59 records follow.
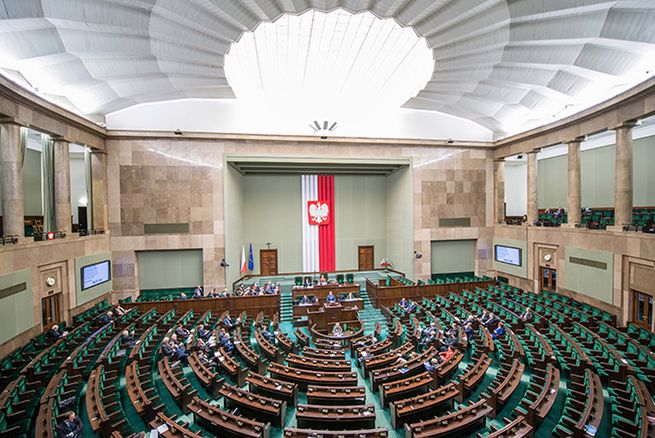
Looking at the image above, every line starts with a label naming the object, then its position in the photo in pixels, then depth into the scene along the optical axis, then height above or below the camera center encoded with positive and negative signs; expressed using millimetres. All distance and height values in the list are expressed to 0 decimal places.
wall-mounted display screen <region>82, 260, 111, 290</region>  12836 -2508
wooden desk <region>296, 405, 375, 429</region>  5785 -3837
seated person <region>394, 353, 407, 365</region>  8006 -3910
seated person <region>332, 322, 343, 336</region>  10710 -4109
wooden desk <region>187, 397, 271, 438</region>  5406 -3763
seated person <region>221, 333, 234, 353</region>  9023 -3816
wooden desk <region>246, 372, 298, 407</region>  6801 -3864
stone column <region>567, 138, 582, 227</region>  13734 +1054
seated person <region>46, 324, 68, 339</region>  9734 -3678
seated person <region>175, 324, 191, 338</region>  9945 -3770
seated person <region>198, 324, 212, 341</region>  9922 -3859
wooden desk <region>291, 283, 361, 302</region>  14734 -3710
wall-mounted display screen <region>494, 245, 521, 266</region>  16484 -2454
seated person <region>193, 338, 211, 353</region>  8758 -3760
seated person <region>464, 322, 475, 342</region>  9777 -3878
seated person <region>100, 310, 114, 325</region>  11002 -3666
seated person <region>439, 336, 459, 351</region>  9124 -3892
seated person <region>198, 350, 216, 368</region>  8191 -3898
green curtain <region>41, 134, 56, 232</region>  12727 +1470
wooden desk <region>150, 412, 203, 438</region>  5172 -3667
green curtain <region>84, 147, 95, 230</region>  14562 +1415
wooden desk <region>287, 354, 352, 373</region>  7930 -3963
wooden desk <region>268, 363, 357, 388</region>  7255 -3950
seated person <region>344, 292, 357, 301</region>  14136 -3922
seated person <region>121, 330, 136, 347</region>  9334 -3773
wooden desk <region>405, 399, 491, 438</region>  5348 -3791
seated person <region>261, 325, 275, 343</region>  10086 -3994
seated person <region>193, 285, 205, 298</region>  14273 -3568
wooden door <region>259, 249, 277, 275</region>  19812 -2998
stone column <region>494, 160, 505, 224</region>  18344 +1231
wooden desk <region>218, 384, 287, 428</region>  6133 -3835
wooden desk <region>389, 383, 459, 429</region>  6094 -3881
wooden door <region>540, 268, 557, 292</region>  14684 -3341
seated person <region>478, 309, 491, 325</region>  10741 -3777
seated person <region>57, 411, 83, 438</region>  5109 -3538
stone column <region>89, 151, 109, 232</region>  14594 +1312
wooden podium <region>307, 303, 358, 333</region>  12352 -4159
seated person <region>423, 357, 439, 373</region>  7359 -3756
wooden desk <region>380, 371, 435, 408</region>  6812 -3930
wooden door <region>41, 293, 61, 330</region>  10961 -3374
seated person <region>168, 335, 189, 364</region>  8555 -3799
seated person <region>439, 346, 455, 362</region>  8188 -3874
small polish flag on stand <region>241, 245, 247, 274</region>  17547 -2757
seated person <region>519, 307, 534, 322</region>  10578 -3671
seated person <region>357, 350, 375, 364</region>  8430 -4004
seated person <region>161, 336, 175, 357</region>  8547 -3706
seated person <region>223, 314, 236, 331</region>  11016 -3924
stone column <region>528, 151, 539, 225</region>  16075 +1216
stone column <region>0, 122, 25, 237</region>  9945 +1275
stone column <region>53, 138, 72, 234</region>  12398 +1273
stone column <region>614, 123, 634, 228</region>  11547 +1267
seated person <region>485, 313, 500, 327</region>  10531 -3778
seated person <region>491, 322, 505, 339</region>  9570 -3784
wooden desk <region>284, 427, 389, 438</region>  5207 -3737
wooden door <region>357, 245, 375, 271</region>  20844 -3013
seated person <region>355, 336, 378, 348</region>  9539 -4074
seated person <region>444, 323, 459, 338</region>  9431 -3751
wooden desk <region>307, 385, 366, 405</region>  6508 -3863
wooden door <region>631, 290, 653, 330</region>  10344 -3463
